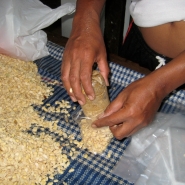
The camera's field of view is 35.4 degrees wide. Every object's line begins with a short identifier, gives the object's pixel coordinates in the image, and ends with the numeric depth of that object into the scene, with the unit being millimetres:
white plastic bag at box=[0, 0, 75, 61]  1099
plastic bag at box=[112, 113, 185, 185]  717
